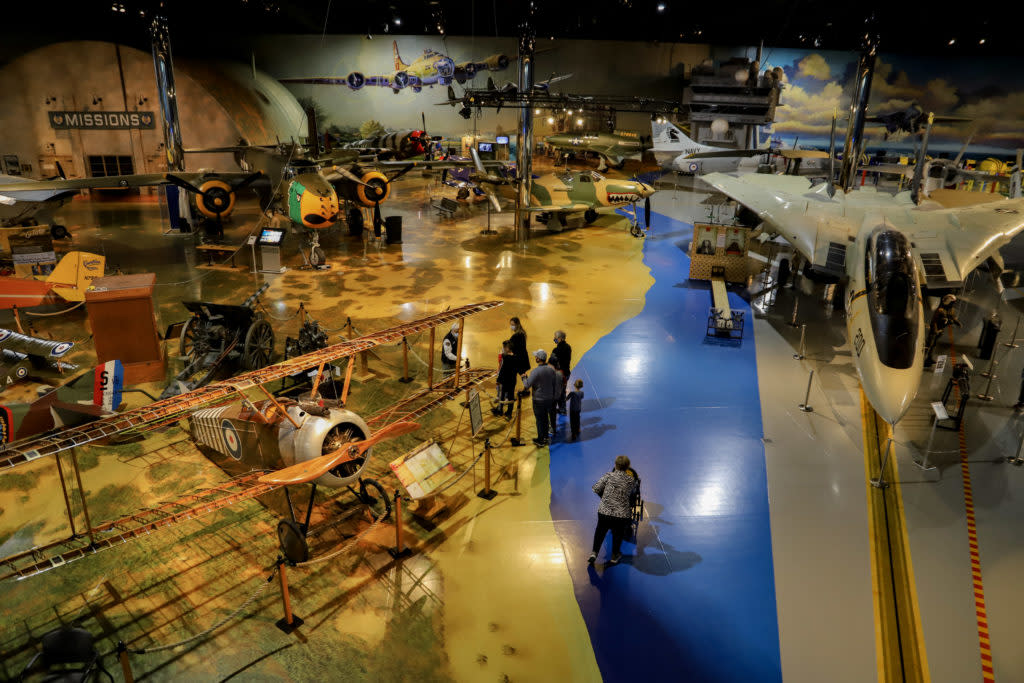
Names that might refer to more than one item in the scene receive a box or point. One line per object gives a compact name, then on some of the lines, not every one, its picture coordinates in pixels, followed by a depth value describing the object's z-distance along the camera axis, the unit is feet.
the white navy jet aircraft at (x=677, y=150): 102.37
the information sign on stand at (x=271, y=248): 58.03
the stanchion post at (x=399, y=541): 23.36
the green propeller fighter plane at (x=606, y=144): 115.03
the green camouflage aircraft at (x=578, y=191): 74.74
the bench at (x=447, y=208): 87.66
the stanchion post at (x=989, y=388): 37.47
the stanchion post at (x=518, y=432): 31.54
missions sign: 86.43
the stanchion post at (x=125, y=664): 16.07
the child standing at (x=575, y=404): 32.07
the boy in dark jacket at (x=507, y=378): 33.17
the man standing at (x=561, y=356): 33.30
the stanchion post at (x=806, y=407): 36.14
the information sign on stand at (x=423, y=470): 24.30
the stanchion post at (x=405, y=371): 38.06
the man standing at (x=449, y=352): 38.86
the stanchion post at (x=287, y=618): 20.04
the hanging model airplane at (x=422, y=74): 117.50
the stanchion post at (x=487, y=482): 27.27
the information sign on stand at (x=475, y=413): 28.22
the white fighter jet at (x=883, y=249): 29.32
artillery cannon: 36.24
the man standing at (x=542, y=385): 30.40
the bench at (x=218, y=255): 61.82
